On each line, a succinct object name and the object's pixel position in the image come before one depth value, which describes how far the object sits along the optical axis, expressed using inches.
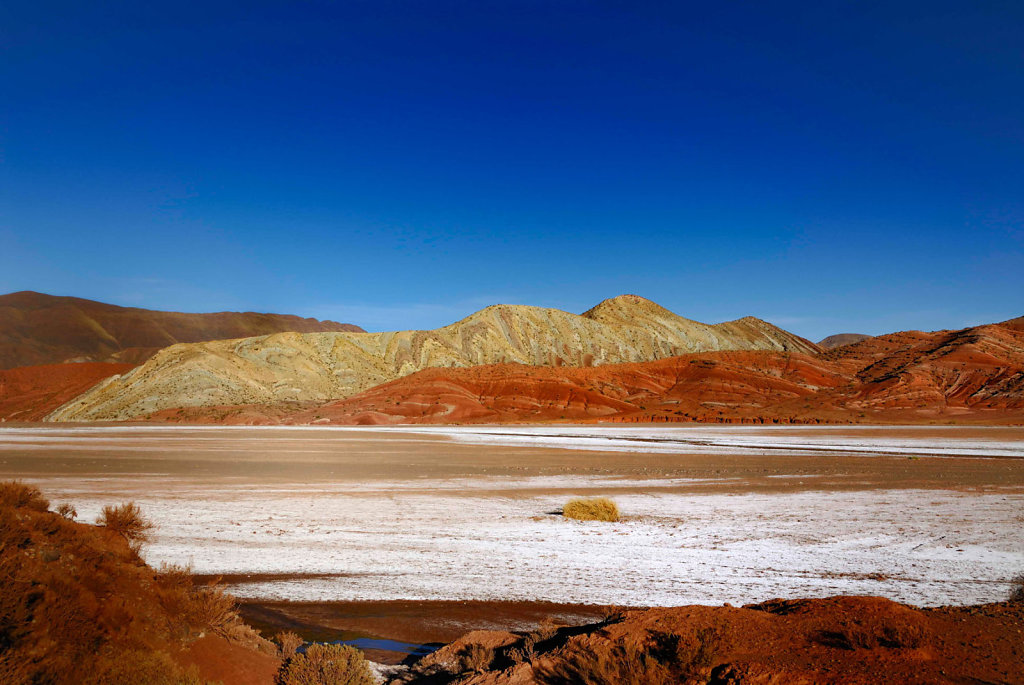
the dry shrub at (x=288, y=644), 242.2
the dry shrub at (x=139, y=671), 183.9
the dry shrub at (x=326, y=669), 214.2
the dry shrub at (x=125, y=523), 318.0
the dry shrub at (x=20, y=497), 241.6
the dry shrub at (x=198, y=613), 229.9
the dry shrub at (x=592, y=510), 586.9
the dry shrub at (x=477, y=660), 233.1
